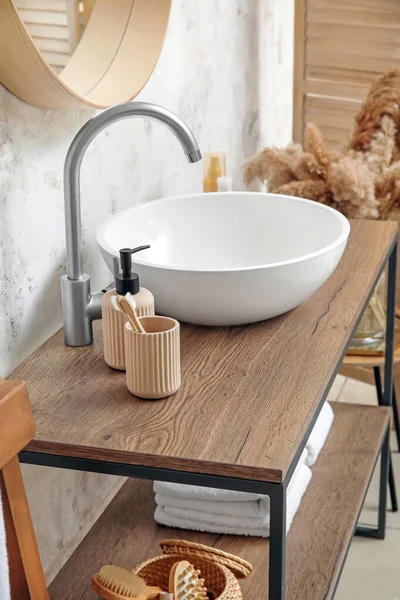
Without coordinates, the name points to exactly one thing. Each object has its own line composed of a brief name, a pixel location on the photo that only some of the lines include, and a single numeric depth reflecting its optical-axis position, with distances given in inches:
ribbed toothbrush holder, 78.4
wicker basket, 84.9
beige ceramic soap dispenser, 81.5
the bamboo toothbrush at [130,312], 79.3
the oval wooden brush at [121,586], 83.2
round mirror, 81.1
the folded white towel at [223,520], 94.4
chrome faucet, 82.5
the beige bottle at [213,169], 113.1
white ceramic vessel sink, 84.9
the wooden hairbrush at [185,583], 82.6
